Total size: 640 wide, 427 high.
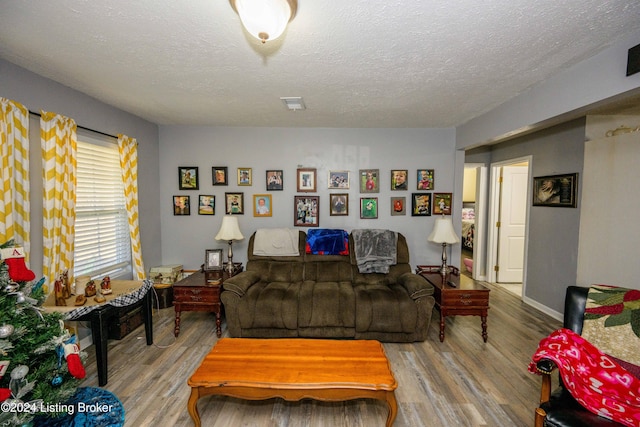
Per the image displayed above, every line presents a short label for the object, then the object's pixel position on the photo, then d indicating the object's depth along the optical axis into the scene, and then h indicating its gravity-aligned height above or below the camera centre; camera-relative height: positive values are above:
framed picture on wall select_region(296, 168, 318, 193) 3.71 +0.32
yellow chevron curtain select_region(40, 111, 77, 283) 2.15 +0.08
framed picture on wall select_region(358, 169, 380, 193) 3.70 +0.34
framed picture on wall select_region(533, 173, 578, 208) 3.09 +0.20
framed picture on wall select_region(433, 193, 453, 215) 3.74 +0.04
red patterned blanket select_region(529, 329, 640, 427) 1.29 -0.90
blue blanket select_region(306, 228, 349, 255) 3.39 -0.50
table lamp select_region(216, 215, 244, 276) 3.21 -0.37
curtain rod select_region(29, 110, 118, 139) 2.13 +0.70
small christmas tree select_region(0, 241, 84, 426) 1.25 -0.77
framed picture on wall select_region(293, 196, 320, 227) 3.71 -0.11
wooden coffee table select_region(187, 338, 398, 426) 1.58 -1.05
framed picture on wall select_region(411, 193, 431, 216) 3.73 +0.03
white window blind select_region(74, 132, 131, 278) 2.62 -0.14
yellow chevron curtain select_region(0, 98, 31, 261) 1.85 +0.19
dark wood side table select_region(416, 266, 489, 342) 2.68 -0.97
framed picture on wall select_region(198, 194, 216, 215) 3.73 -0.03
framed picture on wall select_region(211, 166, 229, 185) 3.70 +0.38
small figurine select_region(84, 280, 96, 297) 2.17 -0.73
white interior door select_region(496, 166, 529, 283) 4.45 -0.15
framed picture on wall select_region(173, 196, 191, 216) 3.74 -0.05
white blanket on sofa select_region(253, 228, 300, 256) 3.39 -0.51
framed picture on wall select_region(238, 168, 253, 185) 3.70 +0.37
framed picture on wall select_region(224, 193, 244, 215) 3.71 -0.01
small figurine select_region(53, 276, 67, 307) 2.04 -0.72
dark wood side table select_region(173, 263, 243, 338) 2.79 -1.02
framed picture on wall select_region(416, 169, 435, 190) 3.71 +0.36
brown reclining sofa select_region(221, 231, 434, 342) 2.63 -1.07
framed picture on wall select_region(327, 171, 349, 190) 3.71 +0.34
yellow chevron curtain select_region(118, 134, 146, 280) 3.03 +0.14
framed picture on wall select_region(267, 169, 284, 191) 3.70 +0.32
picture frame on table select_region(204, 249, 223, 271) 3.37 -0.73
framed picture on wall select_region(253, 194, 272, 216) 3.73 -0.03
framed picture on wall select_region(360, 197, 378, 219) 3.72 -0.04
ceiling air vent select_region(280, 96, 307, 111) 2.60 +1.02
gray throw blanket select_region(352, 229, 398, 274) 3.21 -0.55
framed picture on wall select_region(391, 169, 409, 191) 3.71 +0.35
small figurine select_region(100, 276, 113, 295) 2.24 -0.72
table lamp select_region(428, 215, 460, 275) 3.06 -0.34
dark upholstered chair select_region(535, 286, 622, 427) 1.26 -1.00
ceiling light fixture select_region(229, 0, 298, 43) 1.12 +0.81
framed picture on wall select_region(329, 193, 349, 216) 3.71 +0.00
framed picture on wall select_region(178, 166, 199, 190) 3.71 +0.34
